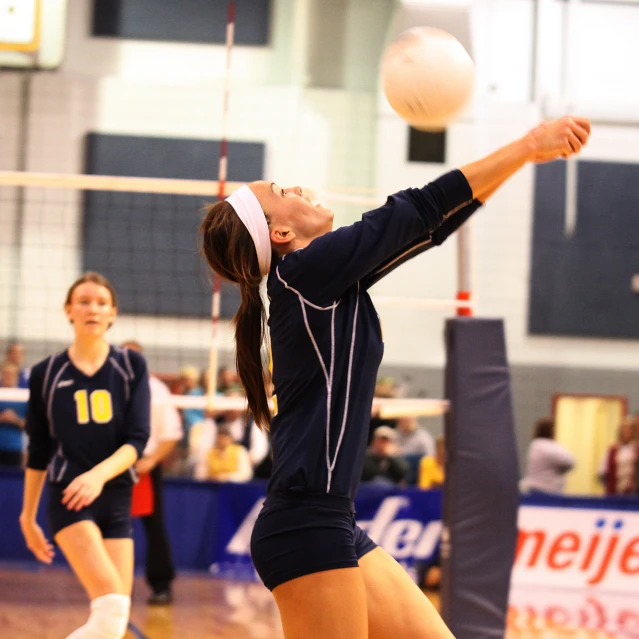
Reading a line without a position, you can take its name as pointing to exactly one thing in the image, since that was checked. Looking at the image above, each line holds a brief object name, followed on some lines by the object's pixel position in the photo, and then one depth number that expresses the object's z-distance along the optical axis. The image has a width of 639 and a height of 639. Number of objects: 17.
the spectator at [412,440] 18.15
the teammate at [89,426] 6.87
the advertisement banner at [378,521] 14.29
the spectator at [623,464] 17.00
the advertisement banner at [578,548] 14.59
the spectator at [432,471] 15.66
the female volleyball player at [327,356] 4.01
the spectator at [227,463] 15.35
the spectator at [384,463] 15.67
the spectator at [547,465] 15.50
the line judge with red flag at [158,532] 11.25
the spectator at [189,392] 17.23
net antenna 8.84
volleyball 5.09
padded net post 8.55
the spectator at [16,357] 17.14
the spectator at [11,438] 15.23
